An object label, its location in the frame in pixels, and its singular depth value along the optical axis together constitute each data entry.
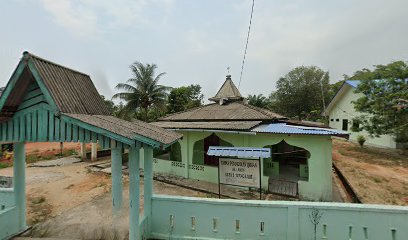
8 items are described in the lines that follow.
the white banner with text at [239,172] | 7.71
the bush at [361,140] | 22.76
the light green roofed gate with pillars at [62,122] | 4.07
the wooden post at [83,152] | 18.56
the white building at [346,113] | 23.00
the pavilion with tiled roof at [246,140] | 8.94
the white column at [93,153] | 18.41
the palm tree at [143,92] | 20.95
